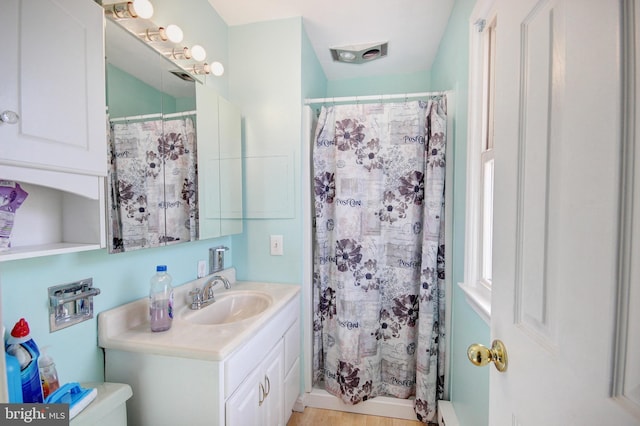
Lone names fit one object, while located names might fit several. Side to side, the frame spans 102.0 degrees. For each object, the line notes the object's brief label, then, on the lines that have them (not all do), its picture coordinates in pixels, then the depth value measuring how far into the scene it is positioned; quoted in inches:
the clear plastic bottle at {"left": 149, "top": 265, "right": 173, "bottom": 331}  41.4
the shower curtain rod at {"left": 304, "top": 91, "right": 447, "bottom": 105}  67.9
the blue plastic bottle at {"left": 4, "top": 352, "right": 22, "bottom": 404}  25.0
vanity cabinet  36.1
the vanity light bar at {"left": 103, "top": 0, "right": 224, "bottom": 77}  40.7
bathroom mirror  40.5
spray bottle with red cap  26.9
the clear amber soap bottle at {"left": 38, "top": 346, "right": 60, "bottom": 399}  30.2
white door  13.5
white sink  53.2
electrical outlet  59.5
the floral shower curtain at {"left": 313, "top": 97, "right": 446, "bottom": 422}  66.1
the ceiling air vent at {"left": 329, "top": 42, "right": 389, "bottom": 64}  80.0
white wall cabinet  24.6
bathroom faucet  53.2
